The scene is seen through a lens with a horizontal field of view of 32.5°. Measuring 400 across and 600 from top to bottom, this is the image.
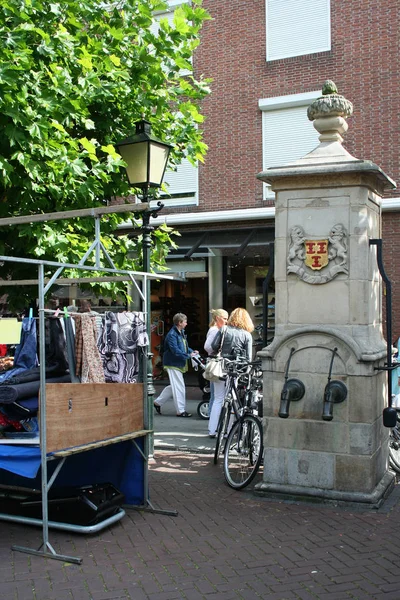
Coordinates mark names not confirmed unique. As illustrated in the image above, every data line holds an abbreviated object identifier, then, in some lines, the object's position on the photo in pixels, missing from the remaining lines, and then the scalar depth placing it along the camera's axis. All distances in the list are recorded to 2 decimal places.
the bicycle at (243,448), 7.33
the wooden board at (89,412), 5.34
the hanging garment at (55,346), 5.90
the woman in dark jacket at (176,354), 11.73
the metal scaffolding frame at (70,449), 5.18
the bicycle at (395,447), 7.73
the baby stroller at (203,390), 12.06
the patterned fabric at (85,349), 5.96
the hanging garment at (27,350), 6.16
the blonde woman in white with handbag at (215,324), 10.17
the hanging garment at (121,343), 6.27
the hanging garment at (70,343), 5.93
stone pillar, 6.54
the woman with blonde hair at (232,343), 9.50
